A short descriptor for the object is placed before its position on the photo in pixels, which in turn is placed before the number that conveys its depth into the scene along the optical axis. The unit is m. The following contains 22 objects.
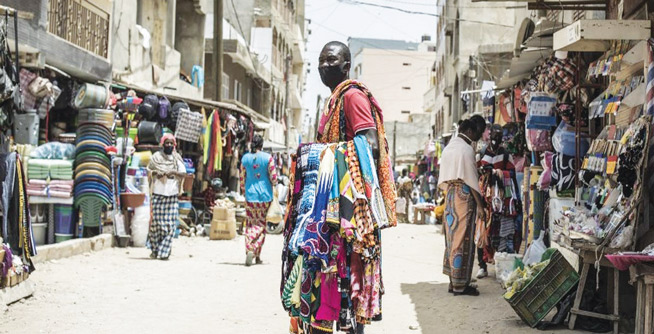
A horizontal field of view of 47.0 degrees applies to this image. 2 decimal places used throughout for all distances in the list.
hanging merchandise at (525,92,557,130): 8.07
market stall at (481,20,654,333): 5.64
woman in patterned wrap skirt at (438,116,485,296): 7.76
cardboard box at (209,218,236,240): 15.20
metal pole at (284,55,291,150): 41.19
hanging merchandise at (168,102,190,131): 15.34
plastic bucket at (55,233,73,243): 11.41
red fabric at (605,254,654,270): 4.55
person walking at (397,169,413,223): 24.75
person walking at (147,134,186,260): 11.17
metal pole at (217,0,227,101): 18.80
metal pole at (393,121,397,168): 54.81
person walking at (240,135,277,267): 10.59
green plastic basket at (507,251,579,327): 6.15
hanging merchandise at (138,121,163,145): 14.09
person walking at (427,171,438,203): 30.59
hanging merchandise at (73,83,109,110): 11.66
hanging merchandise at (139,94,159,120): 13.96
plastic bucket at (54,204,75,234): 11.42
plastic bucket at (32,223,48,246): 11.03
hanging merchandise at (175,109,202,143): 15.45
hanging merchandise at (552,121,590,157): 7.47
